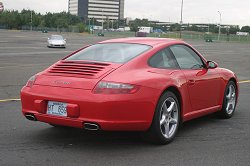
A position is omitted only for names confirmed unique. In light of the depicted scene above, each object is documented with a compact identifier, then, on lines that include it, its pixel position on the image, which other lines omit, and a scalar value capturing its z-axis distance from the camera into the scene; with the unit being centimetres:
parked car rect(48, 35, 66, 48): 4103
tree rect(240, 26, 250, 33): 17738
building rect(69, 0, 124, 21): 18725
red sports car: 496
